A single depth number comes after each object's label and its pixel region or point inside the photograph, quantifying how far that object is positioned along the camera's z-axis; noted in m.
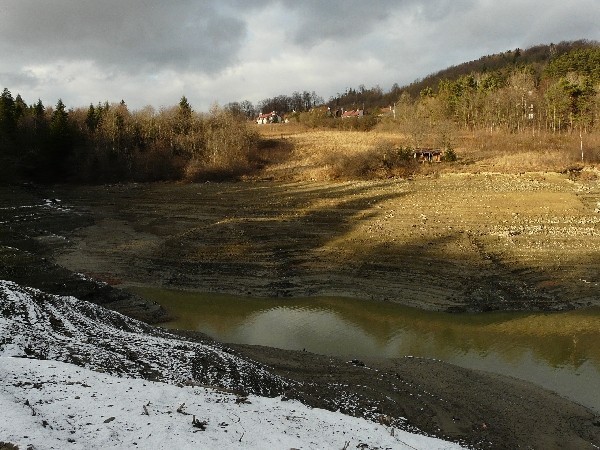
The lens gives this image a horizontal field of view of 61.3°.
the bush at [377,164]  61.69
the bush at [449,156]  63.62
